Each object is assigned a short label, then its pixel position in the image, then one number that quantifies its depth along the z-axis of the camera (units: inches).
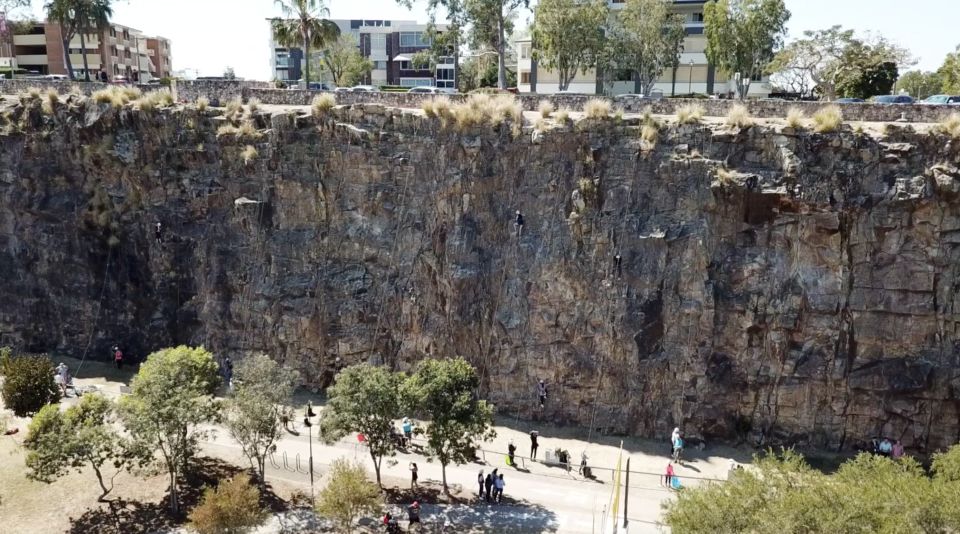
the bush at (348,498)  888.9
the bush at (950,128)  1133.7
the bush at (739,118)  1225.4
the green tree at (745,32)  1632.6
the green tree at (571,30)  1764.3
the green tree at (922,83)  2787.9
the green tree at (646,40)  1797.5
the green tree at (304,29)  1686.8
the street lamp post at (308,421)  1178.0
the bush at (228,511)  874.1
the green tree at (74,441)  950.4
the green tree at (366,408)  989.2
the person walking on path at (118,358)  1487.5
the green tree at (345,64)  2874.0
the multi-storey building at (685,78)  1952.5
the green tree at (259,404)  1005.2
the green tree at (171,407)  970.1
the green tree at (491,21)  1744.6
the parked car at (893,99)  1417.3
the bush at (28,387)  1164.5
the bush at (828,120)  1181.5
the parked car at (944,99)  1401.0
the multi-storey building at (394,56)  3211.1
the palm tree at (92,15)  1895.9
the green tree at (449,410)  988.6
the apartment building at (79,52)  2652.6
